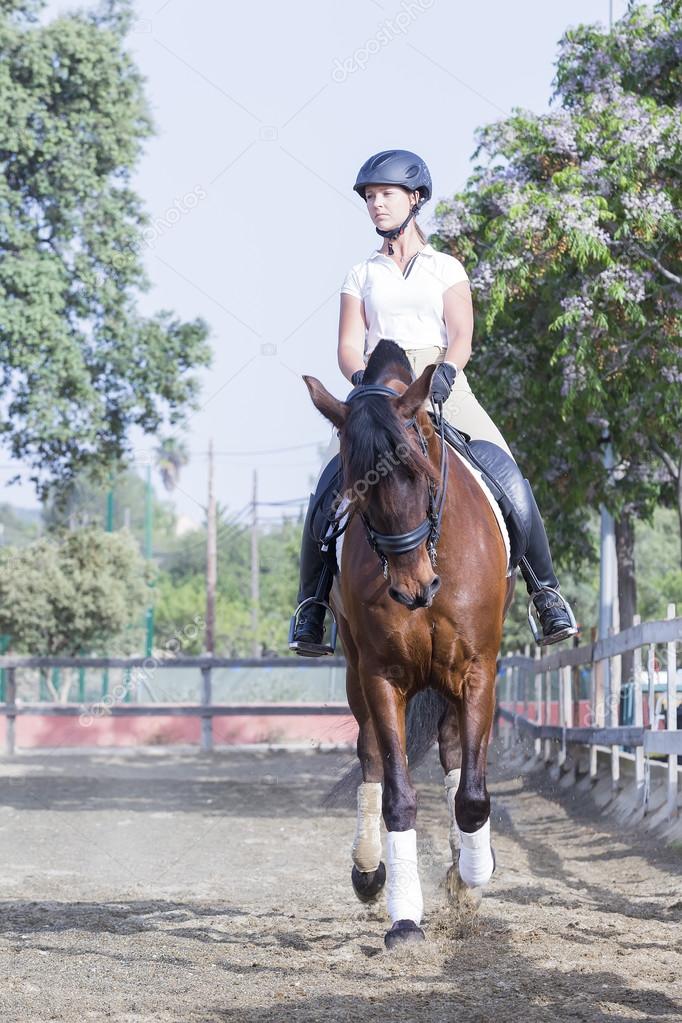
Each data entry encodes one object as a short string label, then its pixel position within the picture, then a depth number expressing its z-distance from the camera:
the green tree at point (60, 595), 40.66
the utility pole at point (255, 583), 64.81
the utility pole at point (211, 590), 50.20
